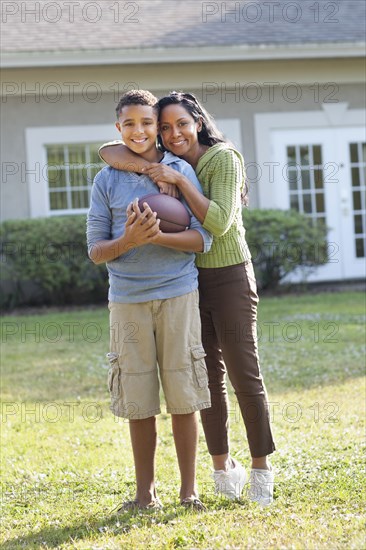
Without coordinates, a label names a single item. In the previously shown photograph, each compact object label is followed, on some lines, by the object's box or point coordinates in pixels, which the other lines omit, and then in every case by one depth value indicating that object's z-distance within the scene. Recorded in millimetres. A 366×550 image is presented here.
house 12734
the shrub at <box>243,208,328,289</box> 12273
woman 4051
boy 3986
